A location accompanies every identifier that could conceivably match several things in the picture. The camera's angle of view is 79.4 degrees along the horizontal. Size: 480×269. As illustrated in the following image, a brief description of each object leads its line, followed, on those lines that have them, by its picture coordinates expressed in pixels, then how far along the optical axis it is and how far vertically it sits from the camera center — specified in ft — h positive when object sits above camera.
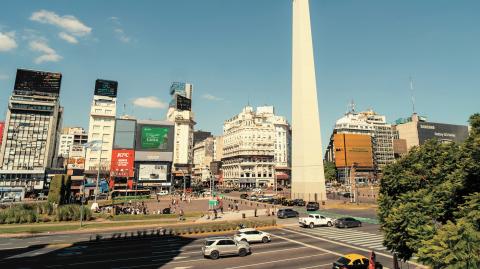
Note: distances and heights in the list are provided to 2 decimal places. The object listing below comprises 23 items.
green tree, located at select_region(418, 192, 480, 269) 29.19 -6.49
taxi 57.11 -15.66
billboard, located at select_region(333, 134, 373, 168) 536.01 +62.44
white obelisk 208.03 +44.80
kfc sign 341.37 +21.28
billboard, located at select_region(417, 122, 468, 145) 609.83 +116.78
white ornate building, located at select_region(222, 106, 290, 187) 465.88 +53.38
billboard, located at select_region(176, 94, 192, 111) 496.23 +133.69
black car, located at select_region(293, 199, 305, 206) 193.50 -12.75
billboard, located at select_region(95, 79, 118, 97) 395.75 +126.36
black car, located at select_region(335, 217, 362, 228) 113.70 -15.37
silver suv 70.90 -16.33
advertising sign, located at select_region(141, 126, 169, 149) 366.22 +54.61
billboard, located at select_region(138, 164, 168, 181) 360.89 +10.94
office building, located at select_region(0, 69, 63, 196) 361.92 +72.12
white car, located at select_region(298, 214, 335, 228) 115.24 -15.08
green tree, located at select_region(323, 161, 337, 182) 494.18 +19.13
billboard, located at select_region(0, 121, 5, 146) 362.74 +63.94
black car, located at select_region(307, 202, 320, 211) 166.30 -13.62
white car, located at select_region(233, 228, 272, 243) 87.61 -16.22
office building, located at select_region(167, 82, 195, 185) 476.13 +81.66
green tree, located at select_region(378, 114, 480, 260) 41.11 -0.65
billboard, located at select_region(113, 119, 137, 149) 357.20 +56.46
